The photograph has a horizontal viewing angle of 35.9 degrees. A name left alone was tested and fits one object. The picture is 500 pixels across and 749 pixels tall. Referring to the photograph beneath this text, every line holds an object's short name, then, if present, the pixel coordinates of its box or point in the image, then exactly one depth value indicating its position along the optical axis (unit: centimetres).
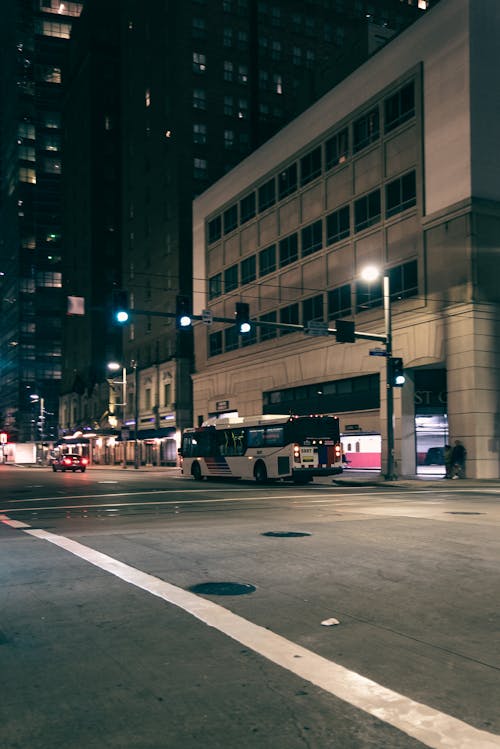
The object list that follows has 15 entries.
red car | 5931
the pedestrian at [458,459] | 3591
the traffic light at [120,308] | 2548
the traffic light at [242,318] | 2795
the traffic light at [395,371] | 3325
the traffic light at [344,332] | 3073
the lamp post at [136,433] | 6108
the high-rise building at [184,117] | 7244
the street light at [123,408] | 6960
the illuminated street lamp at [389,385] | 3384
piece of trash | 689
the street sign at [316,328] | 3148
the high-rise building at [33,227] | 14650
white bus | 3394
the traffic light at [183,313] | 2670
